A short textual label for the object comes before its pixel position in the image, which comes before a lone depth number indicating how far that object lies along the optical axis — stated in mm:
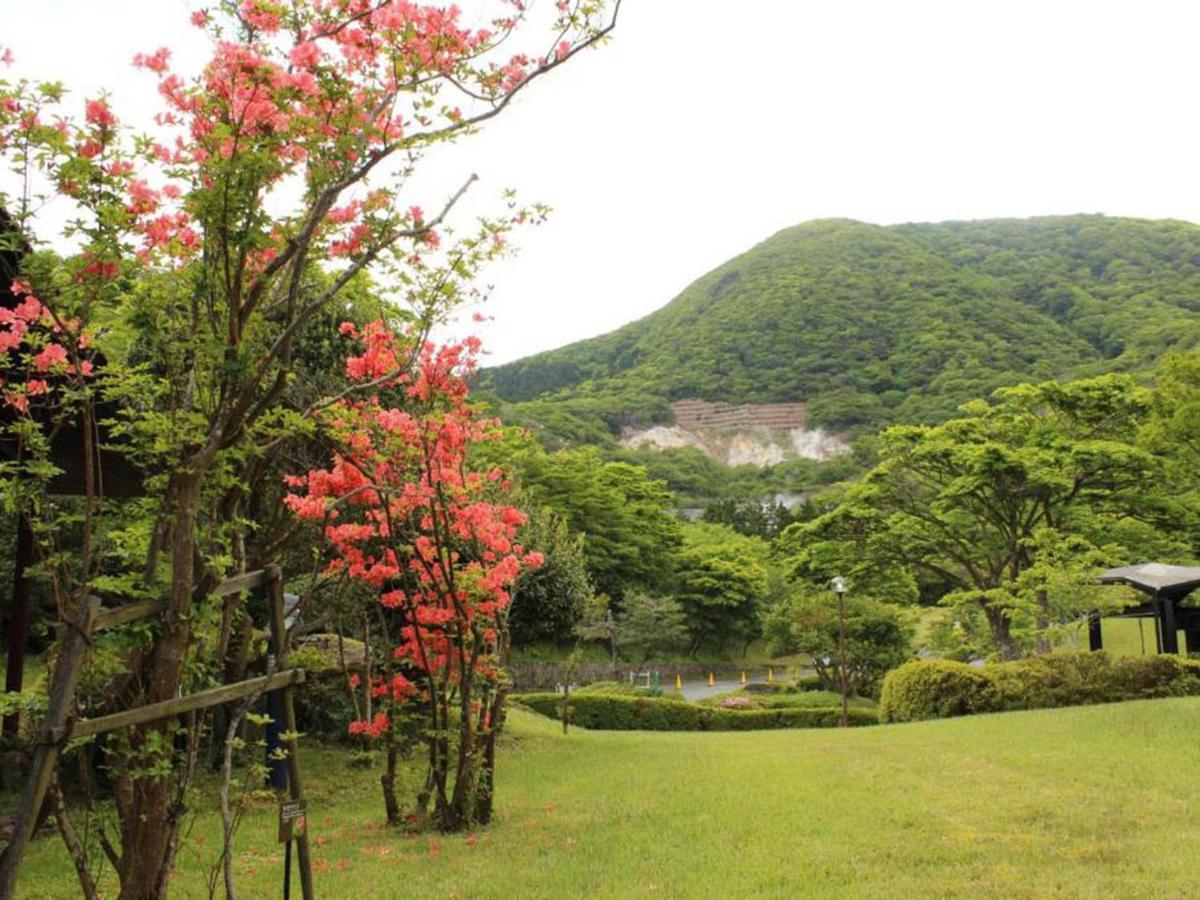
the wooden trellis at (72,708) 2730
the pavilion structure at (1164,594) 15016
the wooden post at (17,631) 7102
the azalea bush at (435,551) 6520
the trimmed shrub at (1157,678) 13297
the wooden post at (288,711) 3809
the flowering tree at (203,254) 3283
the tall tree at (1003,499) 18891
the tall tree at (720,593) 34844
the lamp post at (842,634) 17969
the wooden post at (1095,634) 15989
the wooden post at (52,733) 2693
